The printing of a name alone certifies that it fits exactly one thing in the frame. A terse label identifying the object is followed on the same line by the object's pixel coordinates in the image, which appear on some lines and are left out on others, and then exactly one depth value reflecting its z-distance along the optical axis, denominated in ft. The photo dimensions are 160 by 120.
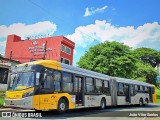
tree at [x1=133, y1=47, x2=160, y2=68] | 243.40
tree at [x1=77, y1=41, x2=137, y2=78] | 121.70
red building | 147.43
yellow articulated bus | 40.60
